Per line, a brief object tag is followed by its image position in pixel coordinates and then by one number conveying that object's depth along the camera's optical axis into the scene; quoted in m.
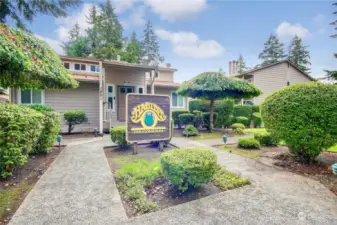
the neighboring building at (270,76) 18.02
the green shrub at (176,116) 11.02
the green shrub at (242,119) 12.58
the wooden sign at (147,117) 5.12
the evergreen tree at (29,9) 7.23
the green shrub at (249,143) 5.88
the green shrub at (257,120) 13.28
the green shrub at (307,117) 3.61
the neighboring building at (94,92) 9.43
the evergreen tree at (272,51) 36.00
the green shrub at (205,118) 10.43
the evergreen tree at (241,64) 40.53
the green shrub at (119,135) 5.68
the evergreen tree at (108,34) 22.52
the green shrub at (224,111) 11.12
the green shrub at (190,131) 8.52
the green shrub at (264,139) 6.33
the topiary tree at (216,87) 8.77
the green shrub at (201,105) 11.79
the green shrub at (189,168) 2.51
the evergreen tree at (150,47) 30.27
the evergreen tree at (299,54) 33.47
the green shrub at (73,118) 9.03
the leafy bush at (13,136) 2.87
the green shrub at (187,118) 10.20
